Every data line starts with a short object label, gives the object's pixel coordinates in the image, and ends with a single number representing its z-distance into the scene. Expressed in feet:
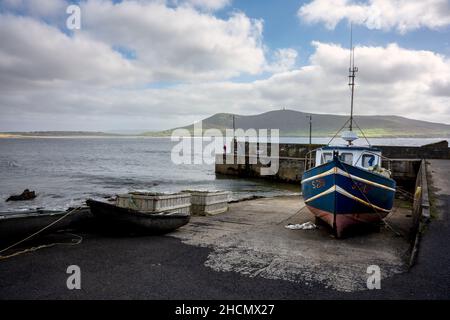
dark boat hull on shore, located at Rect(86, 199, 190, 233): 30.48
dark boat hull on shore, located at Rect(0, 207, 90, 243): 27.66
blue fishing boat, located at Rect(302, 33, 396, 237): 34.14
